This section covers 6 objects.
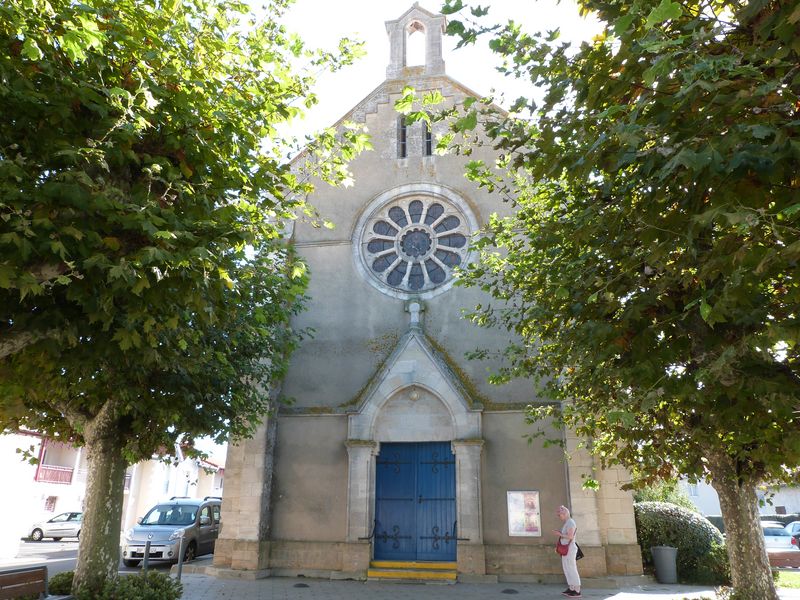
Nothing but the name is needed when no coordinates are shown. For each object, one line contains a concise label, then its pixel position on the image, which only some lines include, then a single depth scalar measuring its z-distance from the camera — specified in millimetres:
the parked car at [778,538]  18953
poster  12508
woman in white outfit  10422
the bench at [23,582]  7562
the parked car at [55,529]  27203
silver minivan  15789
